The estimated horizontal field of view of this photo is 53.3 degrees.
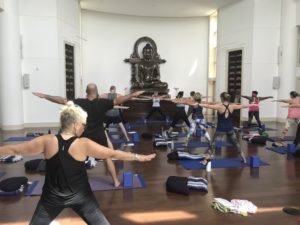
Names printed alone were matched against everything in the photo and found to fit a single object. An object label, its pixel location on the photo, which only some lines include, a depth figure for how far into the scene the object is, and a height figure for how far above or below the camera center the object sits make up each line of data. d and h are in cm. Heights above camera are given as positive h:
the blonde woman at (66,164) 186 -51
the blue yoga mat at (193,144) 663 -141
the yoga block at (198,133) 798 -135
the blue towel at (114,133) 809 -137
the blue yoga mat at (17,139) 715 -137
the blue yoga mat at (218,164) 496 -139
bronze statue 1250 +48
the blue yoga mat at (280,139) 731 -139
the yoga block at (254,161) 498 -131
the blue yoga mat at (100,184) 382 -137
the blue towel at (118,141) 686 -136
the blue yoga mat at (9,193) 366 -136
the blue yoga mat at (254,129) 884 -138
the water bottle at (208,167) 470 -132
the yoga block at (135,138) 698 -131
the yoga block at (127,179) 391 -126
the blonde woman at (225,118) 500 -60
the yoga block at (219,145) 653 -140
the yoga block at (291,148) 590 -130
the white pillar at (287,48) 995 +114
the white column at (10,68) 833 +41
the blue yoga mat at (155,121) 1054 -140
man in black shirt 358 -33
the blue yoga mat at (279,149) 602 -139
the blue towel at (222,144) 672 -141
